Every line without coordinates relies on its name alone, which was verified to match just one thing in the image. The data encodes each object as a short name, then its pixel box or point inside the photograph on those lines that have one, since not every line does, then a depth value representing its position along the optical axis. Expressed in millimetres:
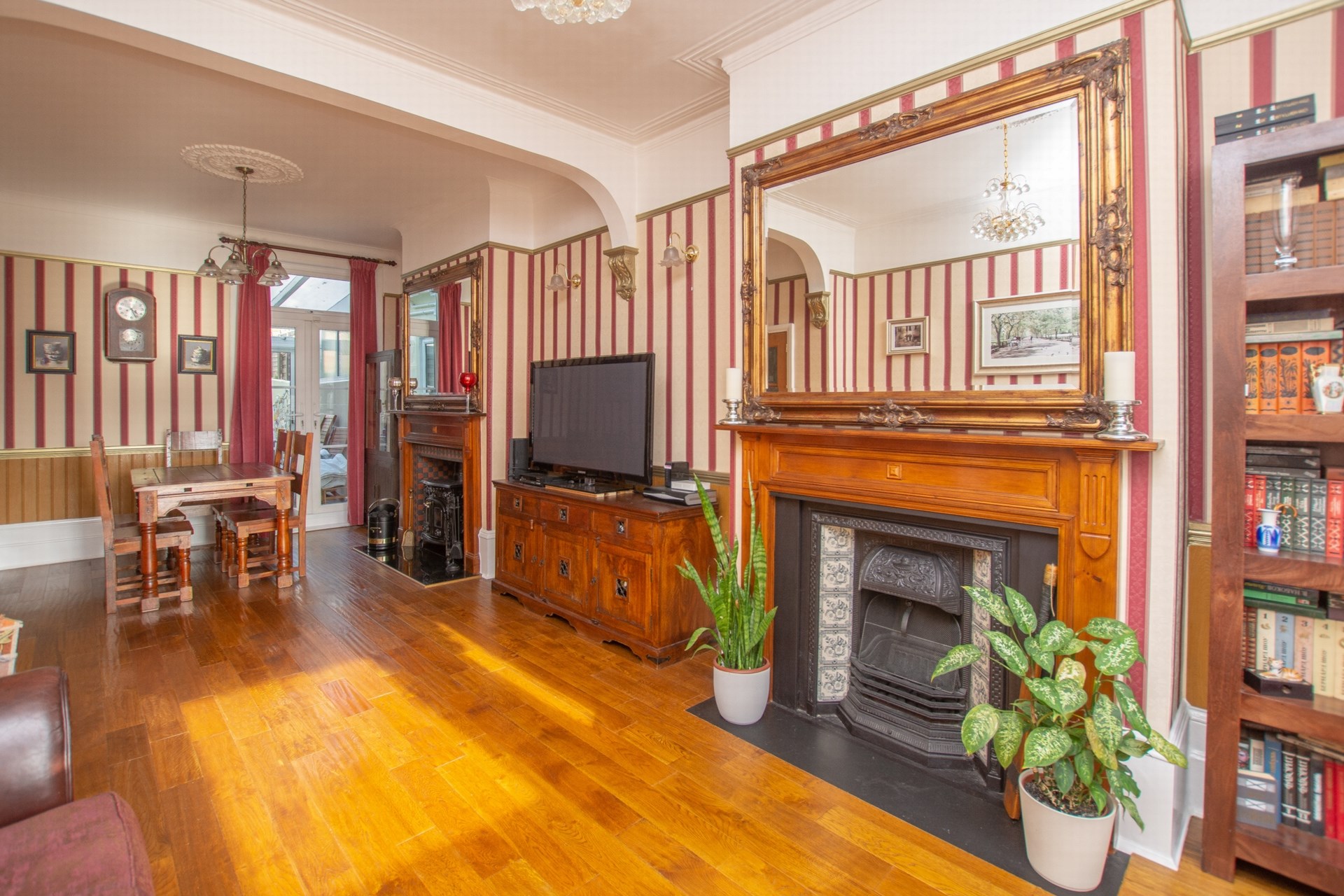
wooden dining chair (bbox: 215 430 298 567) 4969
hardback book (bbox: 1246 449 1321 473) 1726
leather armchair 1040
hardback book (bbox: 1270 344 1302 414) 1677
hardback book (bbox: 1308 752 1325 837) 1697
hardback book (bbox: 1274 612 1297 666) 1725
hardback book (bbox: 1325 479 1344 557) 1657
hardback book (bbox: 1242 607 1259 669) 1772
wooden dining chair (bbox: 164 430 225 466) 5480
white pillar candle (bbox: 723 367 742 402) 2770
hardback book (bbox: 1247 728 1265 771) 1778
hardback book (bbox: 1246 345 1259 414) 1718
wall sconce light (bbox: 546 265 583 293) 4344
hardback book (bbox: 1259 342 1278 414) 1700
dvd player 3309
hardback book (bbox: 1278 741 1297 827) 1731
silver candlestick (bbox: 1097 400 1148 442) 1730
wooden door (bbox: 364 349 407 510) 6262
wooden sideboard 3146
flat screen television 3549
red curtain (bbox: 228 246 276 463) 5844
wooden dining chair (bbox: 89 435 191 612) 3895
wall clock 5324
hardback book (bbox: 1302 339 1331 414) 1656
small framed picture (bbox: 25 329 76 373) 5055
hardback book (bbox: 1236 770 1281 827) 1744
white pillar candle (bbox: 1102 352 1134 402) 1720
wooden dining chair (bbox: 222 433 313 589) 4434
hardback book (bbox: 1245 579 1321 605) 1694
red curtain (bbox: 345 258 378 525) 6418
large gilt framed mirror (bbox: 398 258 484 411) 4812
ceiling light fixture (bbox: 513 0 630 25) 1904
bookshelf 1610
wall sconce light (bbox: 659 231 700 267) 3436
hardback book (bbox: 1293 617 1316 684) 1708
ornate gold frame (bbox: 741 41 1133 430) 1803
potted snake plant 2545
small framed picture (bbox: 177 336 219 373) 5660
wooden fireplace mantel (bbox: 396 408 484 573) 4816
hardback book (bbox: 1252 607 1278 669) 1749
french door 6453
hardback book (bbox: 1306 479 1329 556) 1675
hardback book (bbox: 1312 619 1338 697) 1681
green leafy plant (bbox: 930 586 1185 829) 1589
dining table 3965
